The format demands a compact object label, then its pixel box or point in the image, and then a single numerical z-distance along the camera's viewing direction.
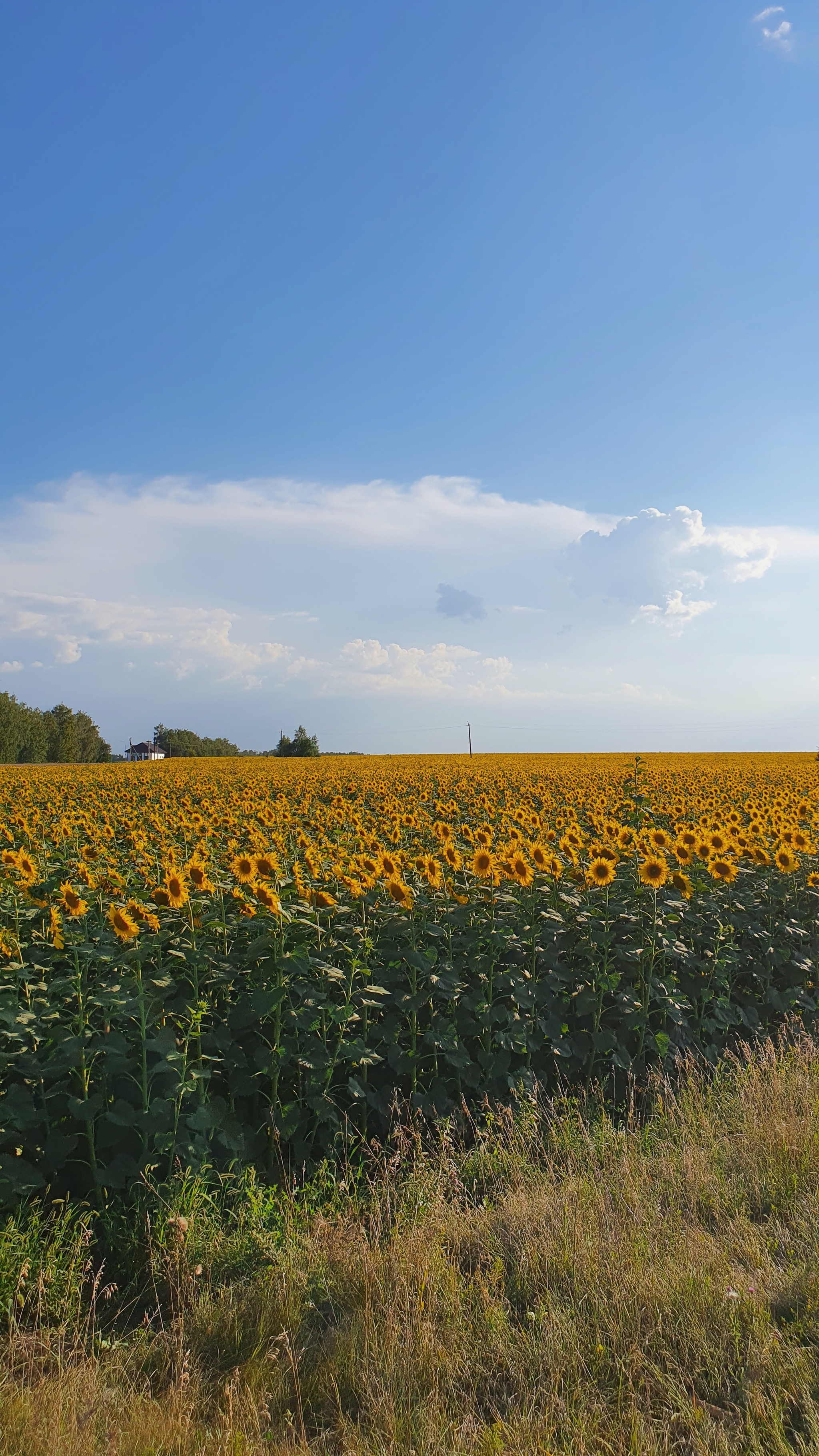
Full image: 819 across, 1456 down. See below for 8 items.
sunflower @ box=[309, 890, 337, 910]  5.41
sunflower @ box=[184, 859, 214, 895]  5.34
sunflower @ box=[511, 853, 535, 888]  6.11
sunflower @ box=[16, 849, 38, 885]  6.21
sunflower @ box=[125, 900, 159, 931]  5.04
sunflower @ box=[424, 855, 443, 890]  6.02
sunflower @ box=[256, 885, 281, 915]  5.02
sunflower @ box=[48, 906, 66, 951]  4.97
